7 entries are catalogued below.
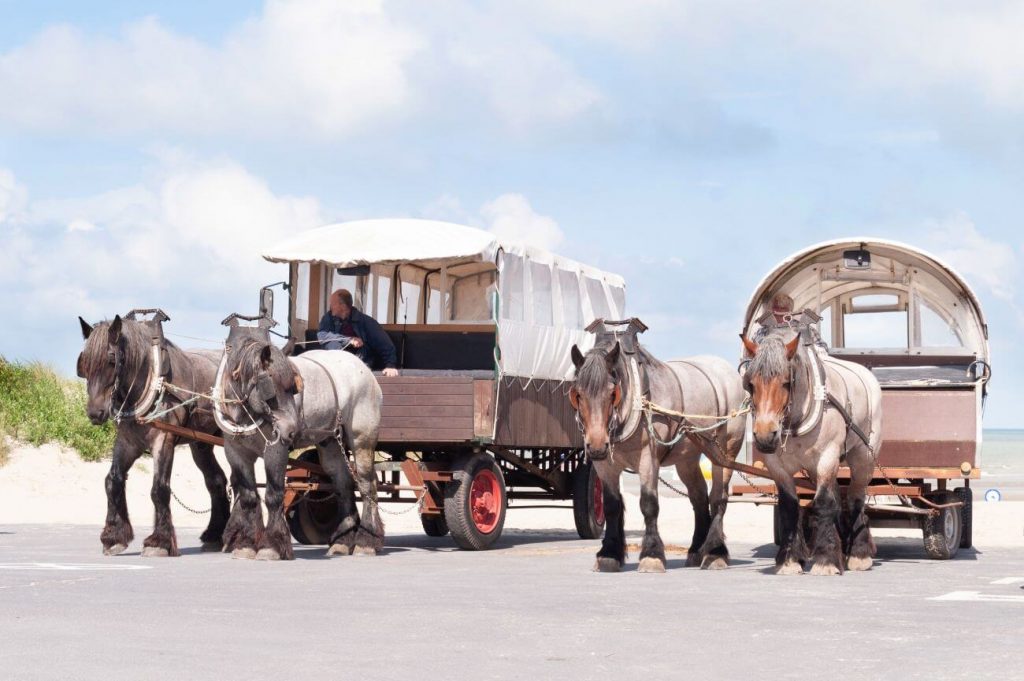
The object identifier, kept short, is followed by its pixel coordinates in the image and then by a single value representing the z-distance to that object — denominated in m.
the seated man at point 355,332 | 15.89
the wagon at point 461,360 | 15.35
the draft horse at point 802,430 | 12.25
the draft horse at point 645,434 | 12.66
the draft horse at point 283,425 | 13.70
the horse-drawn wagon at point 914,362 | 14.48
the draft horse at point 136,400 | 13.92
